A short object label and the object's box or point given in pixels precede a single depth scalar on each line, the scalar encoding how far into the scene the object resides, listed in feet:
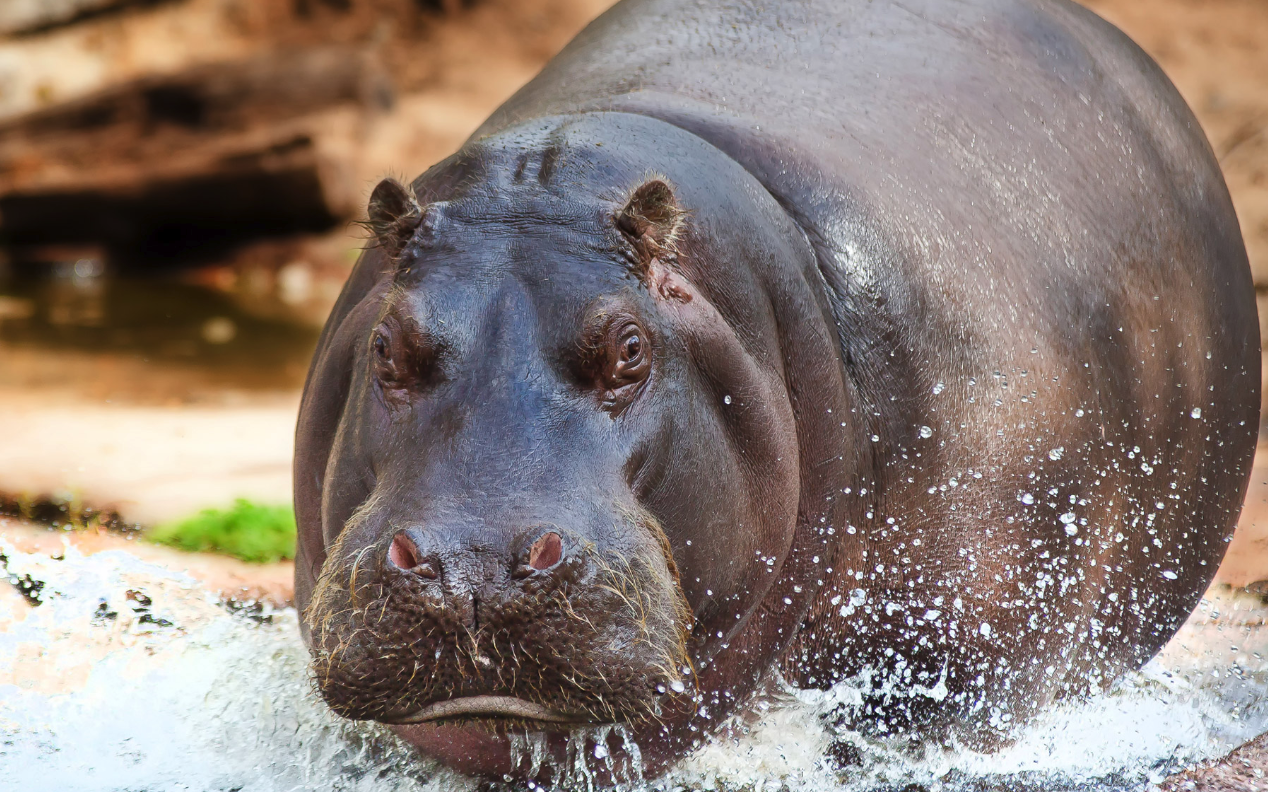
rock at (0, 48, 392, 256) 88.28
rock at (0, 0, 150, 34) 94.48
